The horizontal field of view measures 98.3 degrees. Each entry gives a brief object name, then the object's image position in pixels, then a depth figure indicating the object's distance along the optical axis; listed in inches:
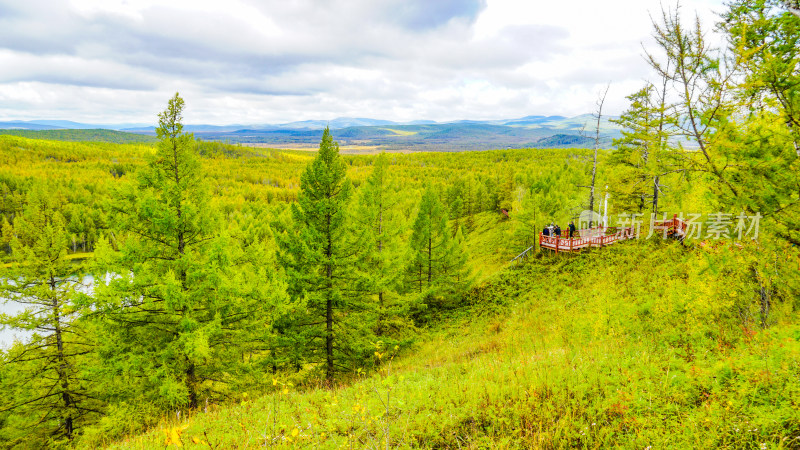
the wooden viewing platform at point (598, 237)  798.7
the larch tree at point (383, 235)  686.5
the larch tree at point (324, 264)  531.5
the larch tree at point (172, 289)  377.4
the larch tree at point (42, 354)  529.7
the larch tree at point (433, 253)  967.0
